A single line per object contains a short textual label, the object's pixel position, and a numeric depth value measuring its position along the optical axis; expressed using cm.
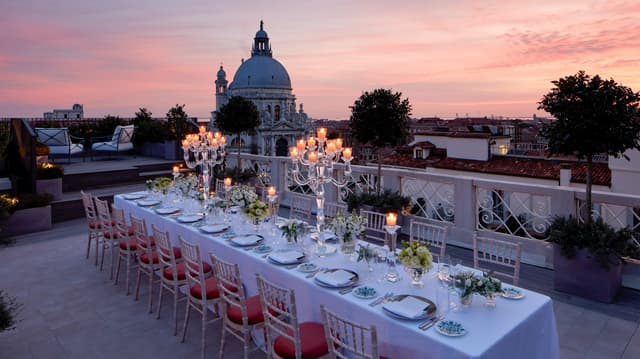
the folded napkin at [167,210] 600
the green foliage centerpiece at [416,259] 306
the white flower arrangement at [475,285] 278
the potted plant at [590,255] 451
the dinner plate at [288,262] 380
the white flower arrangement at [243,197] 498
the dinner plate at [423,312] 272
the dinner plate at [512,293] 300
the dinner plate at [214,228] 500
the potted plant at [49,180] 938
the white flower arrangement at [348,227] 383
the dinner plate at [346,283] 326
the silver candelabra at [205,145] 672
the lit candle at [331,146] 451
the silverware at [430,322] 262
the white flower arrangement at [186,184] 681
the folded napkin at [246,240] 442
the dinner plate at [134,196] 723
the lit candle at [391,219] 353
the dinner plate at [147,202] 659
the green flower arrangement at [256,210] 478
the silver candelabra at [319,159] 443
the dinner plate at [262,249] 423
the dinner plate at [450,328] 250
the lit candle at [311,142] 490
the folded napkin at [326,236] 449
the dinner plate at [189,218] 550
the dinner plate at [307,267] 364
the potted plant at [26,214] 799
